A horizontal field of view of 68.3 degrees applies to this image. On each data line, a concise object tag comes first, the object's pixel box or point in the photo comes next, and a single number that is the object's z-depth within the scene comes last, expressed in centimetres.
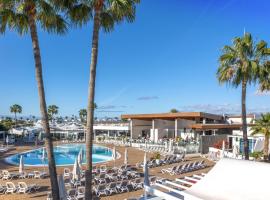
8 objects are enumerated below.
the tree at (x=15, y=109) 4894
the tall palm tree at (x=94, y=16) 575
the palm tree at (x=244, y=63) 1179
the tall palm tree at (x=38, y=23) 589
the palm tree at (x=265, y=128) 1410
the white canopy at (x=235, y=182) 468
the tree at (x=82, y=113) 5179
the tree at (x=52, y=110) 4657
